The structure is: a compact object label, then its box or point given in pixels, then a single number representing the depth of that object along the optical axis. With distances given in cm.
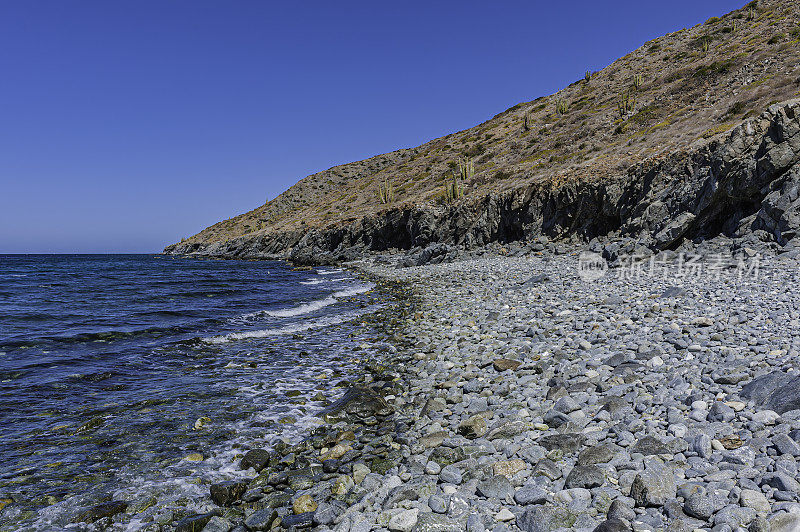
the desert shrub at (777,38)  4900
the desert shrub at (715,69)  4778
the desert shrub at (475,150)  7459
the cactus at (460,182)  5225
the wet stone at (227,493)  589
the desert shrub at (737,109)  3440
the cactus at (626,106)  5416
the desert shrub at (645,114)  4864
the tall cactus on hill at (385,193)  6888
